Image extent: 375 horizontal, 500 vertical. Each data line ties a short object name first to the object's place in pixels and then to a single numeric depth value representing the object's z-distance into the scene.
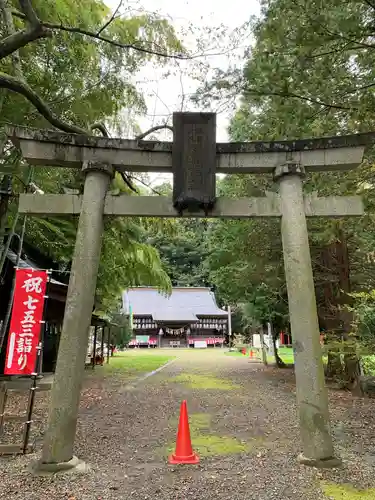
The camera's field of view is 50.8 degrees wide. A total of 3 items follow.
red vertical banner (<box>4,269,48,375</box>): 5.31
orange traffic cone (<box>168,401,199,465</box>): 5.04
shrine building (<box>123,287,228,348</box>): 41.56
